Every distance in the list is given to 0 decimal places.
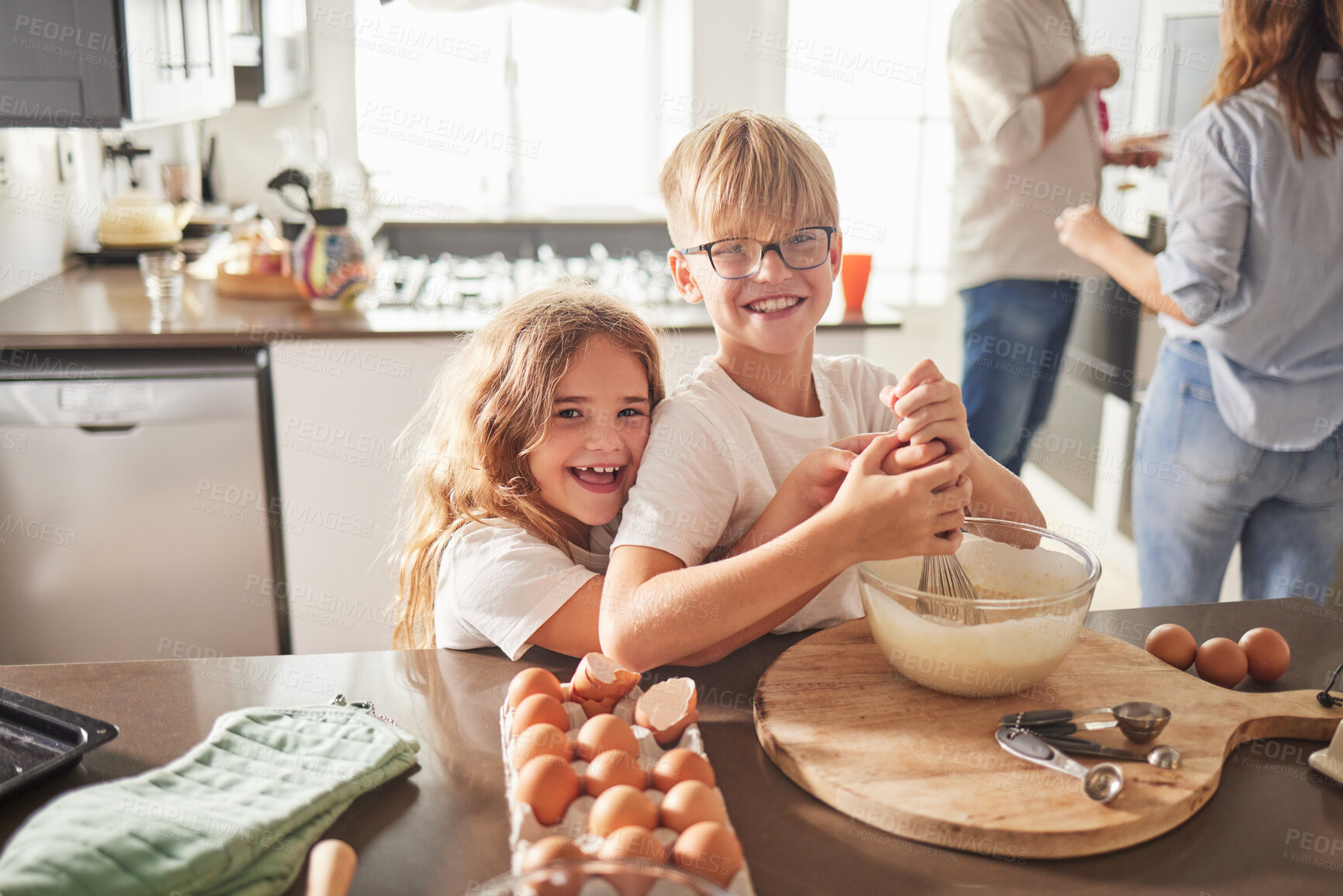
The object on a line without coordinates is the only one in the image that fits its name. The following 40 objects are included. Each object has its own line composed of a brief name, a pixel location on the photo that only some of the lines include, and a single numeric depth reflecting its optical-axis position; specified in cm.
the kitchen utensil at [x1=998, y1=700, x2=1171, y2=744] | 78
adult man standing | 210
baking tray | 75
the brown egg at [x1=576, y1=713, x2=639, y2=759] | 74
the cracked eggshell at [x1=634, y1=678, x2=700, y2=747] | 80
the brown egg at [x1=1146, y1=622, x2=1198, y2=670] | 94
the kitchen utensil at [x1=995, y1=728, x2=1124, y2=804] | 71
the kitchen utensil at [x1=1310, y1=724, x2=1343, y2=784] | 78
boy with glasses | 90
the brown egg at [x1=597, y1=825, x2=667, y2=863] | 61
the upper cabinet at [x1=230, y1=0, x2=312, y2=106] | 311
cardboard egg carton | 63
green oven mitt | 60
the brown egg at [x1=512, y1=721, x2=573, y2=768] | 73
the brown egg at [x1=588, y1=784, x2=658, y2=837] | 64
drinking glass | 221
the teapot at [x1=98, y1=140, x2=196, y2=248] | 284
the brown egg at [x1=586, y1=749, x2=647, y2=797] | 70
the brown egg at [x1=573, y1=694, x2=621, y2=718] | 84
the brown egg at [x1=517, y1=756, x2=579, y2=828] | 67
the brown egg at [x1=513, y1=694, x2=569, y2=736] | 77
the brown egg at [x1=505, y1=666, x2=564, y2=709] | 82
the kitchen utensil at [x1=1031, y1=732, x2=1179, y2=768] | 75
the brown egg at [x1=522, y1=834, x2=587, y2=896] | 60
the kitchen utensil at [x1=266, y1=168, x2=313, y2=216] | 255
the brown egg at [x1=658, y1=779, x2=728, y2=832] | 66
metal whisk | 99
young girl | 109
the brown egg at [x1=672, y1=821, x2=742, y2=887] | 62
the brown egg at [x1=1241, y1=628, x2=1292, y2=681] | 92
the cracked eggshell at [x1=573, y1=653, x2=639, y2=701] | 83
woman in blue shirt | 152
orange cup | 241
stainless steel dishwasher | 205
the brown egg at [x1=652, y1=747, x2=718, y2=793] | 71
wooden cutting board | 70
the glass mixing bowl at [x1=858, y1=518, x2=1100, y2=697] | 82
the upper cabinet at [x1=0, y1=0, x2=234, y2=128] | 162
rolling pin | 60
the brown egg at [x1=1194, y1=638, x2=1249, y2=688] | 91
